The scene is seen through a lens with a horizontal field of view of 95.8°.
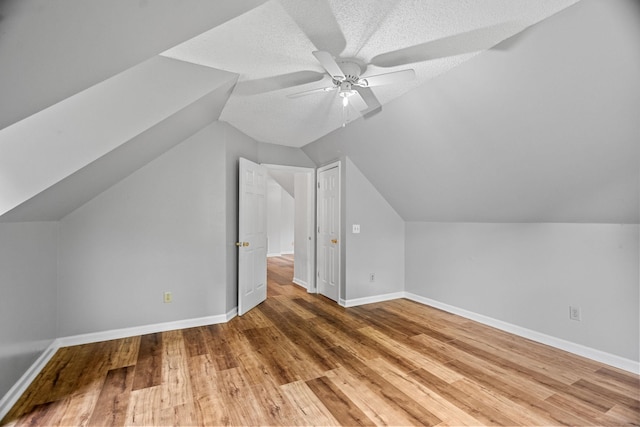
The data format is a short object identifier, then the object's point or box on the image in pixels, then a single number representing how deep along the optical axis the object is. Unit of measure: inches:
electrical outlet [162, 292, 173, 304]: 127.8
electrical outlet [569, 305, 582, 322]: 106.9
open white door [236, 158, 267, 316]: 145.7
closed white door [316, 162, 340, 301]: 172.7
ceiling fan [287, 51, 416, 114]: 73.6
